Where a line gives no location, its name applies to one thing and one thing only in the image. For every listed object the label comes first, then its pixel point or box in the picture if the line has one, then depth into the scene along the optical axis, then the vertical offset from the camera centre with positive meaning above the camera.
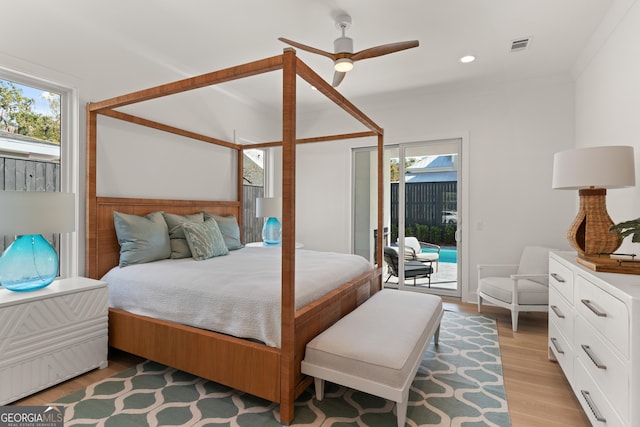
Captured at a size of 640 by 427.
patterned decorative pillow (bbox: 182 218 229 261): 3.06 -0.30
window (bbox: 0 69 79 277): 2.47 +0.55
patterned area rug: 1.84 -1.19
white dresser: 1.32 -0.65
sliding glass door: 4.53 -0.06
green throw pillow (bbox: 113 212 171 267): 2.78 -0.26
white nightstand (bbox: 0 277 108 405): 1.92 -0.81
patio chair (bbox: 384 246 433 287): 4.51 -0.79
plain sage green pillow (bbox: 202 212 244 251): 3.75 -0.24
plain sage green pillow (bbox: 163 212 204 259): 3.09 -0.26
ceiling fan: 2.54 +1.26
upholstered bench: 1.69 -0.79
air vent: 3.09 +1.62
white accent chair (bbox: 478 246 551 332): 3.29 -0.78
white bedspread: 1.94 -0.54
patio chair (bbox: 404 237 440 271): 4.69 -0.60
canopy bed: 1.79 -0.70
